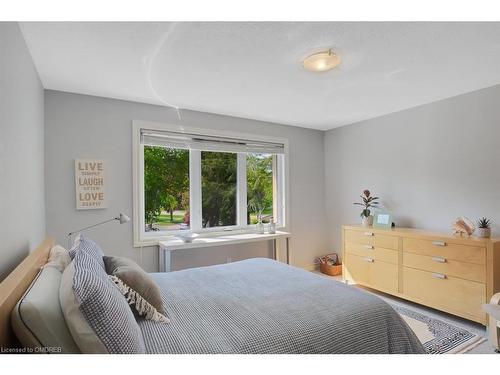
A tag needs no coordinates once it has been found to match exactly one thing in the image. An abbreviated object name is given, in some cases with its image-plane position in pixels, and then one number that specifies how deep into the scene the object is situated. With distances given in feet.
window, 11.22
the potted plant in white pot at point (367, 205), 12.49
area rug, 7.45
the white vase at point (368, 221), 12.45
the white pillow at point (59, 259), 5.14
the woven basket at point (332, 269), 14.19
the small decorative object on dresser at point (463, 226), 9.27
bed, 4.29
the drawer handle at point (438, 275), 9.38
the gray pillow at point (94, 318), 3.23
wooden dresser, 8.50
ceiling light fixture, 6.95
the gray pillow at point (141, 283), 5.06
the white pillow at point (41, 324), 3.07
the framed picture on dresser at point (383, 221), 11.82
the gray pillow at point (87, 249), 5.23
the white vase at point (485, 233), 8.99
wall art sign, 9.72
